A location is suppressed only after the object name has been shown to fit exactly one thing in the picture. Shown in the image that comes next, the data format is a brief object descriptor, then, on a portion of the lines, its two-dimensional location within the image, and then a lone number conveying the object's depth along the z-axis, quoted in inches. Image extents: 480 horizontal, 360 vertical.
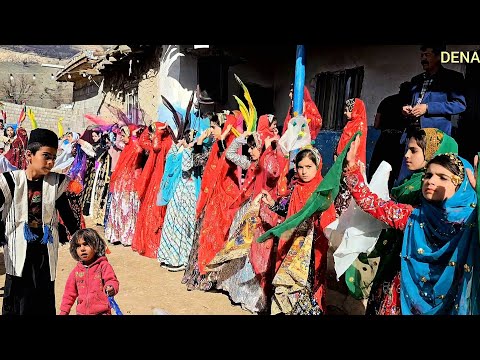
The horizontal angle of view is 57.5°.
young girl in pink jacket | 103.8
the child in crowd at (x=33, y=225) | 100.9
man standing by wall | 155.6
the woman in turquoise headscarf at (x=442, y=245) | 83.7
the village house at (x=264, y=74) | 229.0
